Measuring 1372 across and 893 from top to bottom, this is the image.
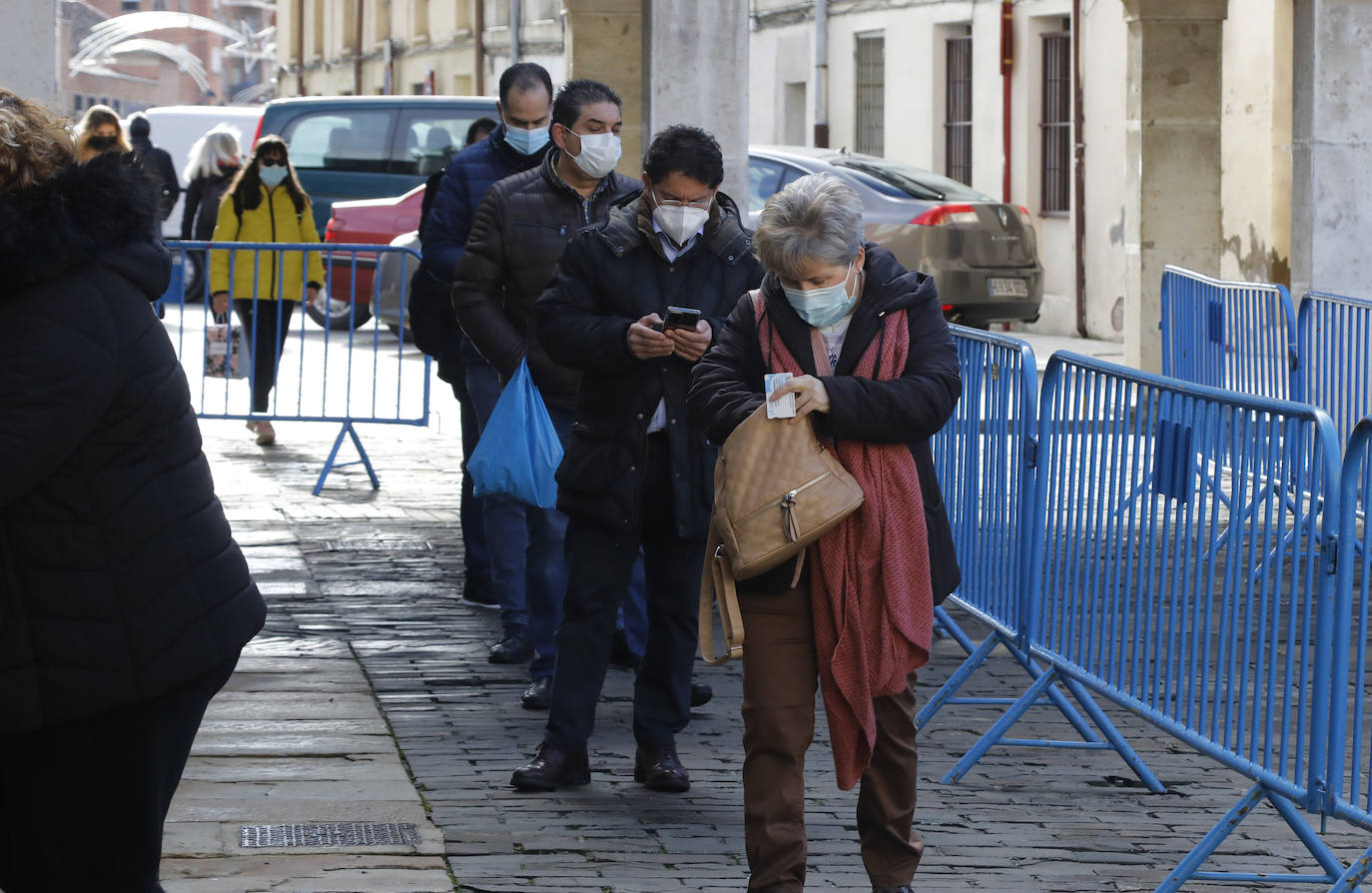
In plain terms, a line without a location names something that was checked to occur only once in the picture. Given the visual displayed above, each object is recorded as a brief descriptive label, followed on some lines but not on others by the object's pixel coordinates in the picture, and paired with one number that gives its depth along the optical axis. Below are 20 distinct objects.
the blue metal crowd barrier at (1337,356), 17.84
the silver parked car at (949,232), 34.72
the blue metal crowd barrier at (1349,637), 8.98
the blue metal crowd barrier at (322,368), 24.11
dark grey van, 42.31
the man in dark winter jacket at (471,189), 15.07
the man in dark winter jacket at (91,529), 6.67
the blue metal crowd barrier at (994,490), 12.64
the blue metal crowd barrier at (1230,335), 19.08
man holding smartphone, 11.44
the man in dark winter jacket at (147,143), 38.81
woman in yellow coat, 25.36
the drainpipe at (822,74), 56.03
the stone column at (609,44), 26.98
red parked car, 38.53
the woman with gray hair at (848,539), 9.35
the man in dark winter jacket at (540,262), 13.45
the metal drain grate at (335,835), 10.61
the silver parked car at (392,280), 31.05
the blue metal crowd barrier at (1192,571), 9.46
